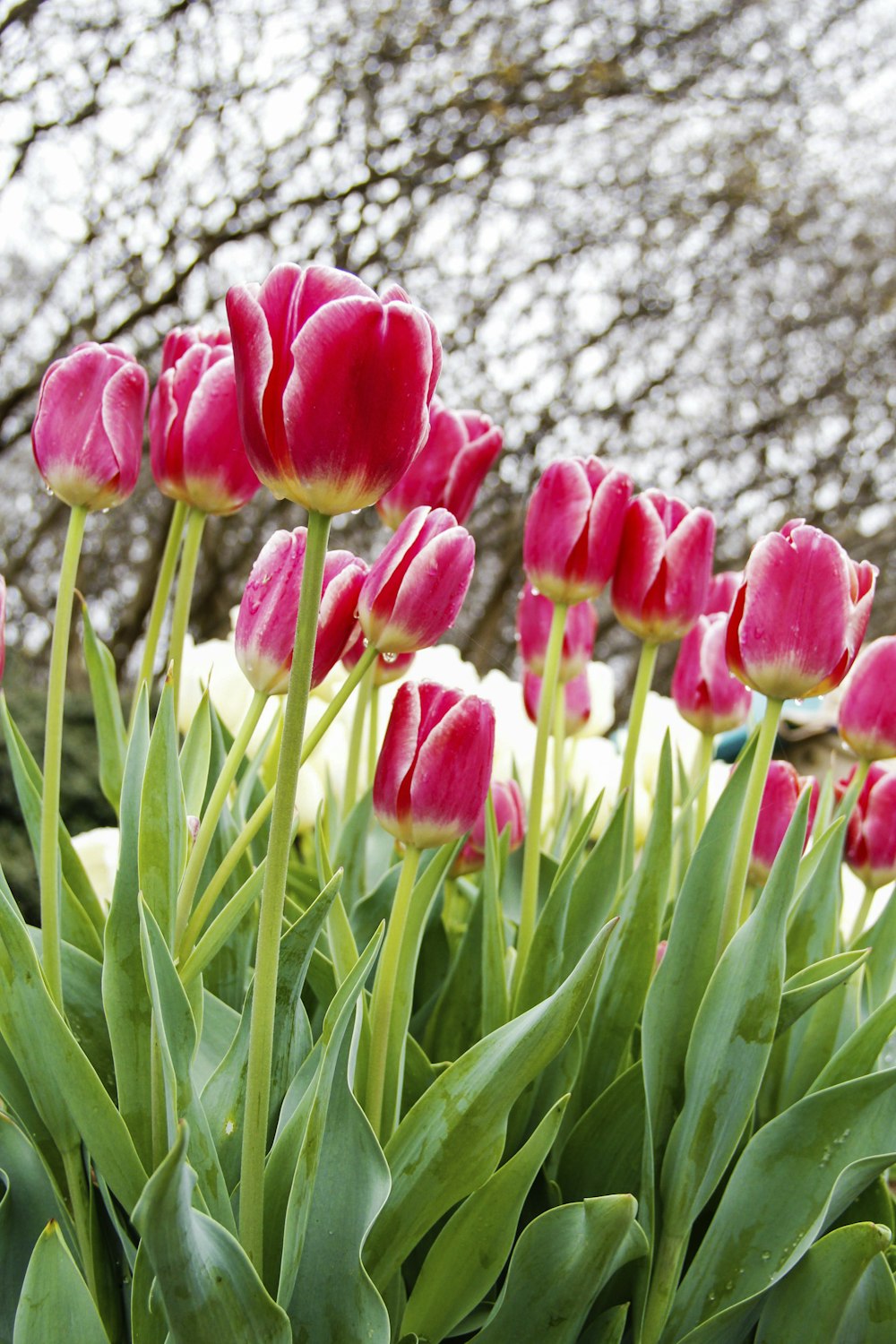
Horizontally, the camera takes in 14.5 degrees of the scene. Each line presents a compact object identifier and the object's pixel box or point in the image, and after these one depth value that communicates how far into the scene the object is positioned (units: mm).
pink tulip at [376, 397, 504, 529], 1181
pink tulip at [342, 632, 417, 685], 1212
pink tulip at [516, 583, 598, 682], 1289
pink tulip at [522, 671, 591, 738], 1412
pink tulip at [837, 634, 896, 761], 1204
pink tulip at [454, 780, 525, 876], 1266
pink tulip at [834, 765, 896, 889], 1247
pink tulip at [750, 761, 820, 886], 1196
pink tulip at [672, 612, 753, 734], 1221
